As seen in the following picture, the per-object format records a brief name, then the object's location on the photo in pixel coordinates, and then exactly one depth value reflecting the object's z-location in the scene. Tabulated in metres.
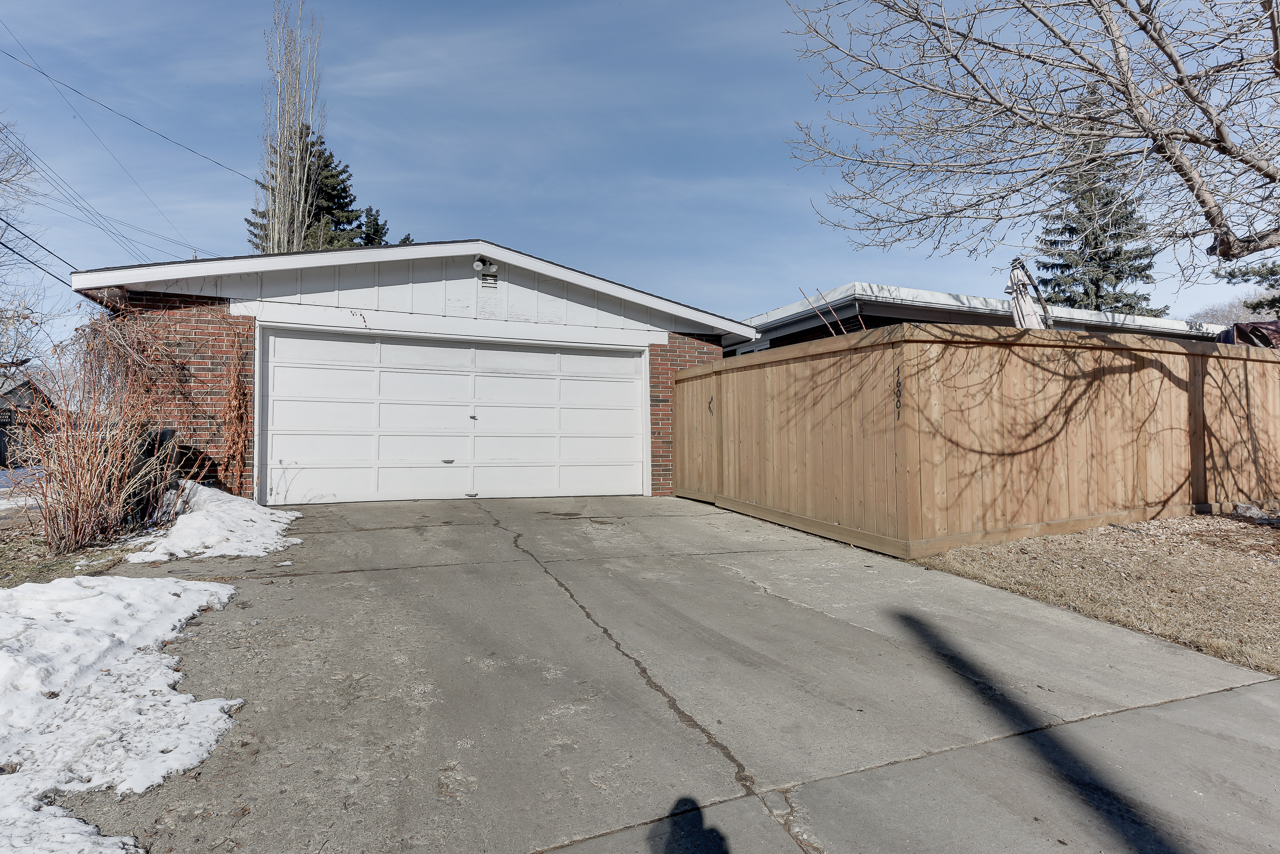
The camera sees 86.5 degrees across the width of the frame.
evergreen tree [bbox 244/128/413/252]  22.50
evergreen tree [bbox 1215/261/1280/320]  8.71
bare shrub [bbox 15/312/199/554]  5.44
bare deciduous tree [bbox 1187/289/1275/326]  27.84
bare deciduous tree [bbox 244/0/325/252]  19.53
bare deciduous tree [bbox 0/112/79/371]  7.11
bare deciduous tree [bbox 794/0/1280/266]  6.05
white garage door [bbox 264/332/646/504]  8.53
